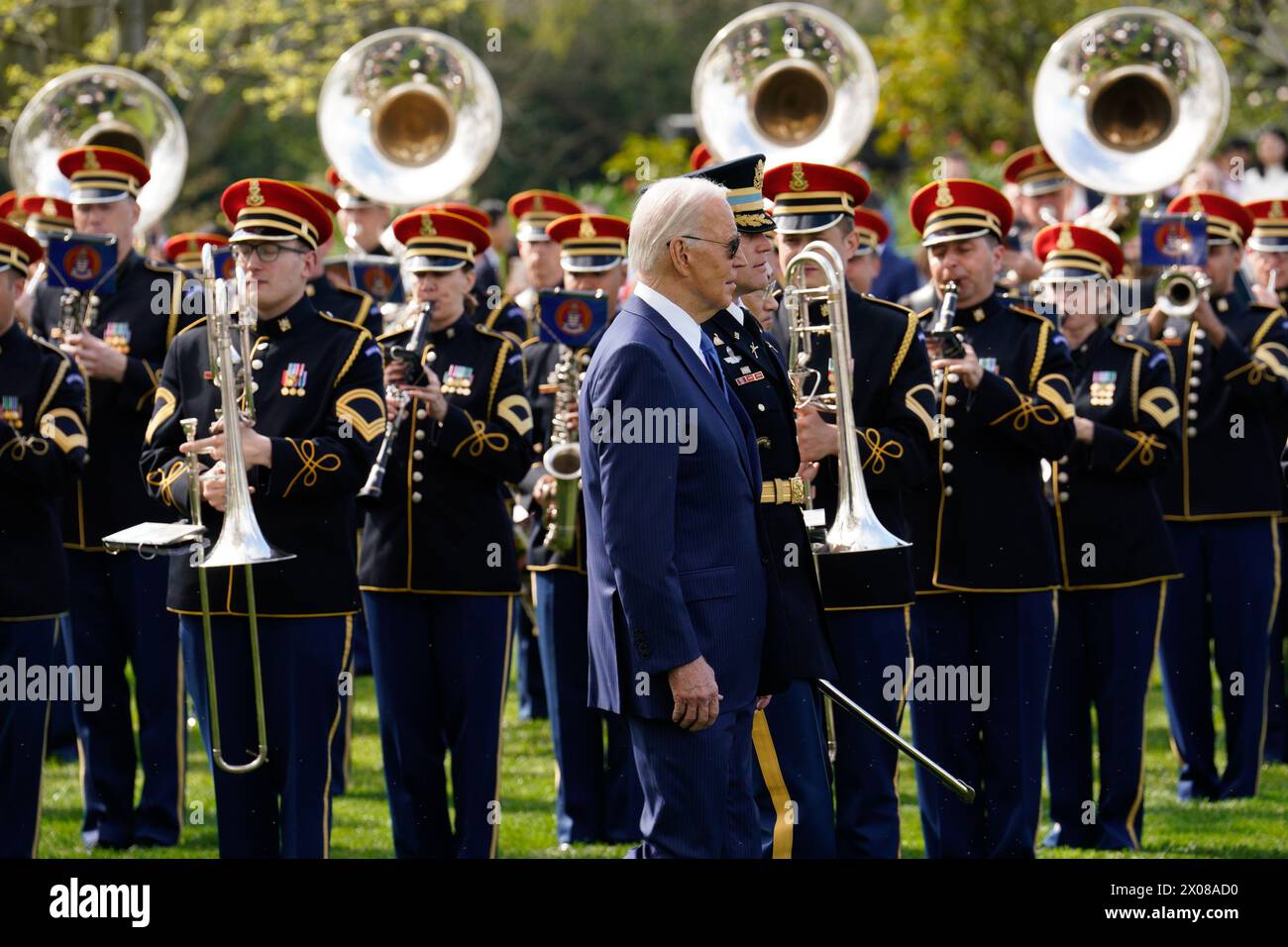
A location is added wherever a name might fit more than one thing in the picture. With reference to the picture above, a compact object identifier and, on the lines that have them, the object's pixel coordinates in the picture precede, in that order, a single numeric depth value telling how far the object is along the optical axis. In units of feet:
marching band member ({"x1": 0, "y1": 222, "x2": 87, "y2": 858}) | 23.79
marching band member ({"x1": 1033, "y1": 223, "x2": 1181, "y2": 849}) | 27.94
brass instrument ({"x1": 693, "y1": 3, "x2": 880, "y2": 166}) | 38.11
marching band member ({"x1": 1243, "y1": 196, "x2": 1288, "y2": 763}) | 33.78
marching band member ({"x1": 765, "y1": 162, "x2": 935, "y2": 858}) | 23.94
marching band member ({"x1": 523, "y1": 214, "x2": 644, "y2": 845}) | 29.32
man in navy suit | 17.57
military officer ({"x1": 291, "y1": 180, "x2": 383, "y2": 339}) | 30.19
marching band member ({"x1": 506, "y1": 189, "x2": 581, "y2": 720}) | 35.76
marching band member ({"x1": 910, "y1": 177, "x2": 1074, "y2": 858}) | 25.63
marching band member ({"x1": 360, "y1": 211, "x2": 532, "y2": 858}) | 26.00
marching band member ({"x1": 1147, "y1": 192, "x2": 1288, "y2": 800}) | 31.76
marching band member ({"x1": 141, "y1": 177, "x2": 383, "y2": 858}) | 23.12
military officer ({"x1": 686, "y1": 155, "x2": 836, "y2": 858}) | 20.15
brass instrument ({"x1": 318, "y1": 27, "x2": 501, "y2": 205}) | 39.32
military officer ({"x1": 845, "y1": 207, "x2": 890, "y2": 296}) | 28.25
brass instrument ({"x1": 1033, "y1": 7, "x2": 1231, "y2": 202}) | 37.37
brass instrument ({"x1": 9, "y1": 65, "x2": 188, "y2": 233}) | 39.86
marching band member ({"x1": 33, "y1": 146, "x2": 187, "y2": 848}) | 29.12
